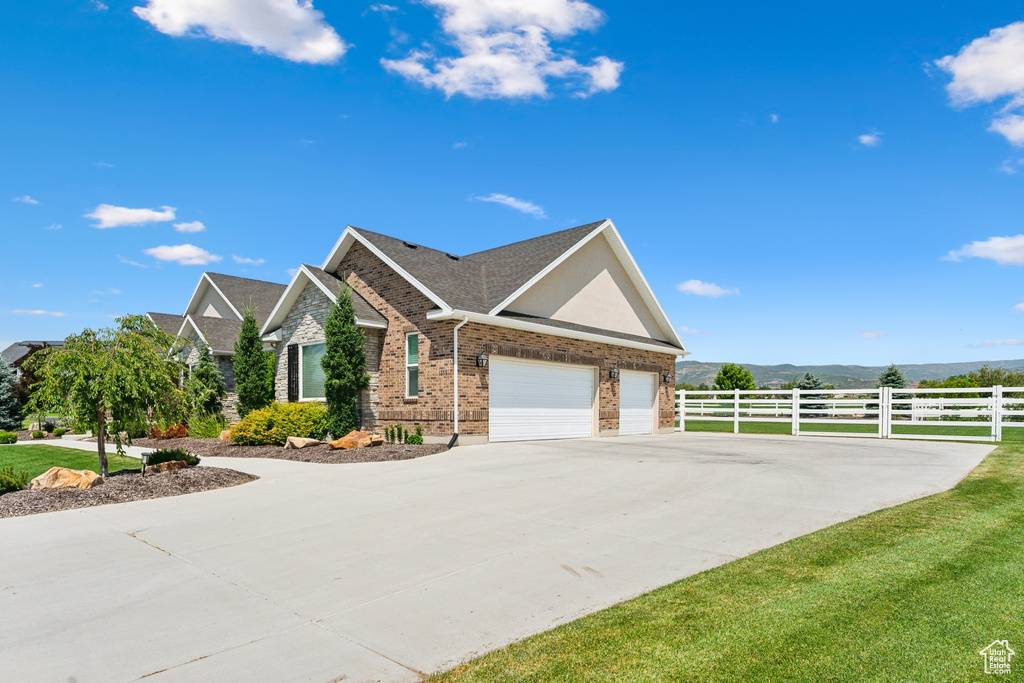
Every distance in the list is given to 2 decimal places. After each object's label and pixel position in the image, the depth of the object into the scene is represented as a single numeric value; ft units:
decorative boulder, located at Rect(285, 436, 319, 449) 48.08
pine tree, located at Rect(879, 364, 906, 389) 131.03
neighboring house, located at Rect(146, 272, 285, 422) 72.06
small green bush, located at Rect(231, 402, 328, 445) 51.80
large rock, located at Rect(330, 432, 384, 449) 46.21
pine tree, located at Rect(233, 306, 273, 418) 62.28
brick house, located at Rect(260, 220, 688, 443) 50.11
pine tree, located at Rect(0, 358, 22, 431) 83.41
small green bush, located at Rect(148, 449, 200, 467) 35.83
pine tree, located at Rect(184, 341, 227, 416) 67.46
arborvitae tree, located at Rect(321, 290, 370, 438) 52.16
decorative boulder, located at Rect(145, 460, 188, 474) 34.23
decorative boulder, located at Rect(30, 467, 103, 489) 28.81
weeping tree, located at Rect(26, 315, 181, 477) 30.94
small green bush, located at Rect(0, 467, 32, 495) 28.89
